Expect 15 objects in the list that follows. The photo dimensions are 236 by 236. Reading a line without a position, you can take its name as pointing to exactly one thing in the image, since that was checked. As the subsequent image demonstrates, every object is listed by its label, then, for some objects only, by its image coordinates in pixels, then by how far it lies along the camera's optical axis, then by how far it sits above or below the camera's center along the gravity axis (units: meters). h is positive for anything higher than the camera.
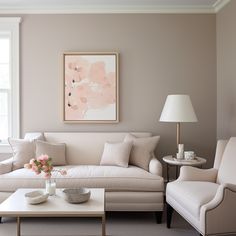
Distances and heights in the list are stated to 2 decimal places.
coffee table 2.40 -0.73
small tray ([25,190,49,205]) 2.56 -0.68
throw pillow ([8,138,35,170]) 3.78 -0.43
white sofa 3.38 -0.74
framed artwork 4.38 +0.37
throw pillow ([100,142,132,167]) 3.80 -0.48
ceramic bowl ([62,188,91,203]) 2.57 -0.67
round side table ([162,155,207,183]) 3.58 -0.54
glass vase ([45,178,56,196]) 2.79 -0.65
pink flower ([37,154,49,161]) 2.76 -0.38
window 4.38 +0.55
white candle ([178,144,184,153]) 3.82 -0.40
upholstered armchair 2.45 -0.69
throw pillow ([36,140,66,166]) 3.85 -0.44
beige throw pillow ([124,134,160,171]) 3.85 -0.43
